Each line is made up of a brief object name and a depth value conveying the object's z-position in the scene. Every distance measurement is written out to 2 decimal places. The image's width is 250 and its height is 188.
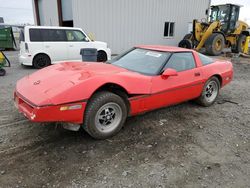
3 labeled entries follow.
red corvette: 2.79
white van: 8.37
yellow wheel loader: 13.39
